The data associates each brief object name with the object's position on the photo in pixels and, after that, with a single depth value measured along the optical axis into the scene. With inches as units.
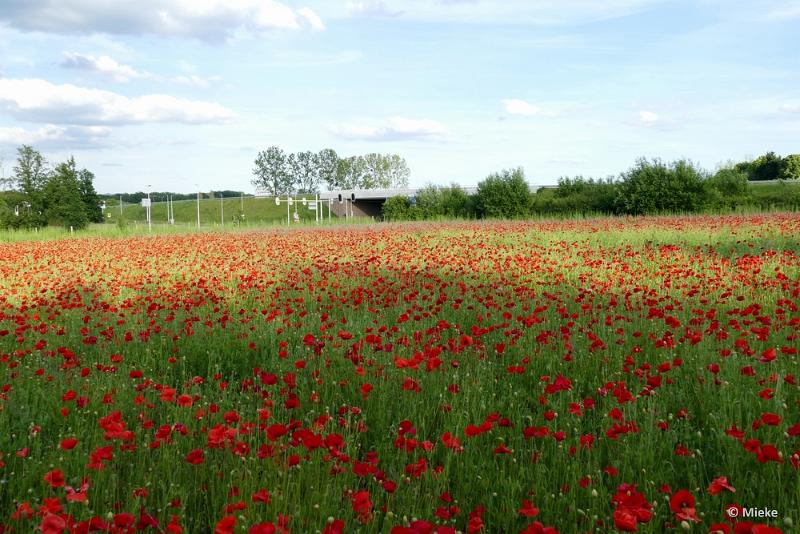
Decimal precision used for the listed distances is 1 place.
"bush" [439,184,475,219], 1737.2
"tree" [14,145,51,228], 1628.9
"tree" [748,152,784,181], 2226.9
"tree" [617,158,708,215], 1323.8
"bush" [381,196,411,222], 1889.8
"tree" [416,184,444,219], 1771.7
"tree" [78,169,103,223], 2269.2
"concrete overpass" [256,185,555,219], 2468.0
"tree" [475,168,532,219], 1606.8
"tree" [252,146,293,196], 4559.5
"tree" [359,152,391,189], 4106.8
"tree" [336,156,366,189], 4239.7
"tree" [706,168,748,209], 1300.4
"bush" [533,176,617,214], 1448.1
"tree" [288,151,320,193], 4581.7
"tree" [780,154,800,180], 2000.5
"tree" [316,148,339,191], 4530.0
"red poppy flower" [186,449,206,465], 100.0
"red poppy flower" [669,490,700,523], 80.0
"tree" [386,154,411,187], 4156.0
